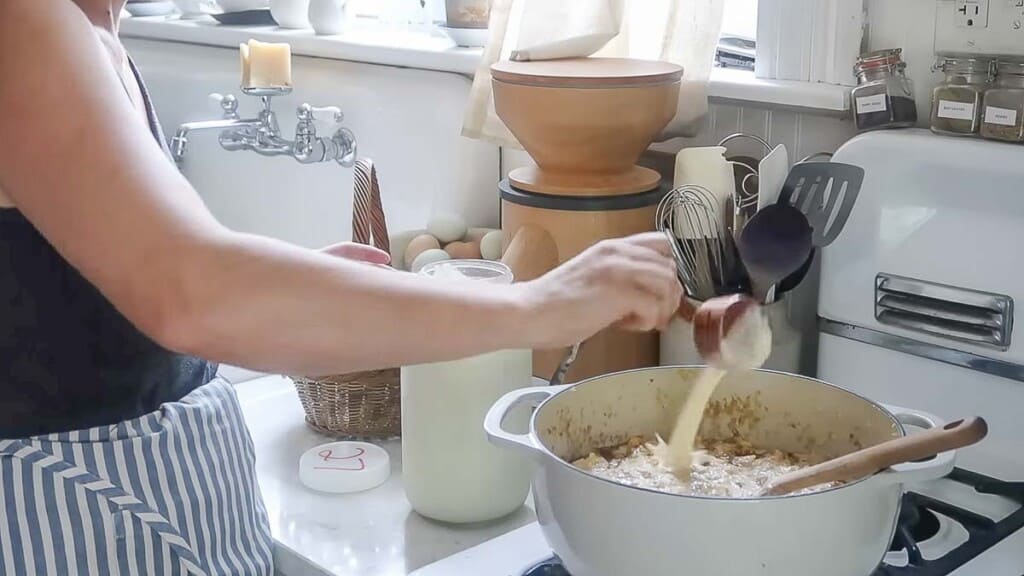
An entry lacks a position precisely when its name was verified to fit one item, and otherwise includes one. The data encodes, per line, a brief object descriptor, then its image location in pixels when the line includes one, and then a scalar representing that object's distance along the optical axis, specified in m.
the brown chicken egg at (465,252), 1.39
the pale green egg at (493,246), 1.36
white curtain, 1.23
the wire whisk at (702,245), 1.05
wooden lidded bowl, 1.13
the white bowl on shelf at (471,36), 1.60
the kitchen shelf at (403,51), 1.13
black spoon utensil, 0.99
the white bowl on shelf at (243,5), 2.06
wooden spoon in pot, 0.71
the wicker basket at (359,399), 1.15
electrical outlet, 1.00
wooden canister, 1.17
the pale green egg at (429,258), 1.32
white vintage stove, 0.91
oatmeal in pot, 0.88
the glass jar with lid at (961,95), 0.98
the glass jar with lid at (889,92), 1.06
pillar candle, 1.55
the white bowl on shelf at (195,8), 2.19
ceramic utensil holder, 1.09
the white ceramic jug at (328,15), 1.82
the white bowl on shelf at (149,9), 2.27
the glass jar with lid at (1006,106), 0.94
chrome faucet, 1.64
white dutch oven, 0.71
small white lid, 1.06
